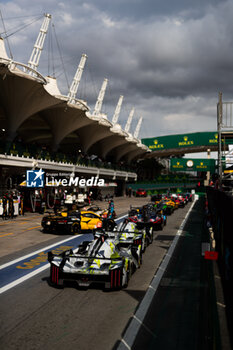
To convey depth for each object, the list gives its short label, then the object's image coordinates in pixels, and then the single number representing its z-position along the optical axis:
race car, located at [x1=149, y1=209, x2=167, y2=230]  20.88
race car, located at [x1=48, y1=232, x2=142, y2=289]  9.06
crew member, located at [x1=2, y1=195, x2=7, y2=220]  27.17
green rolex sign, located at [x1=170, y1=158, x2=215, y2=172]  82.88
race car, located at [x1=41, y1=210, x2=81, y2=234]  19.29
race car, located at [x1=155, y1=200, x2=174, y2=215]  28.86
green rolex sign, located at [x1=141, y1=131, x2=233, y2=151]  78.06
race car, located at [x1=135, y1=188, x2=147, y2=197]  71.94
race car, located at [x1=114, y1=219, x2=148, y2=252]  13.84
